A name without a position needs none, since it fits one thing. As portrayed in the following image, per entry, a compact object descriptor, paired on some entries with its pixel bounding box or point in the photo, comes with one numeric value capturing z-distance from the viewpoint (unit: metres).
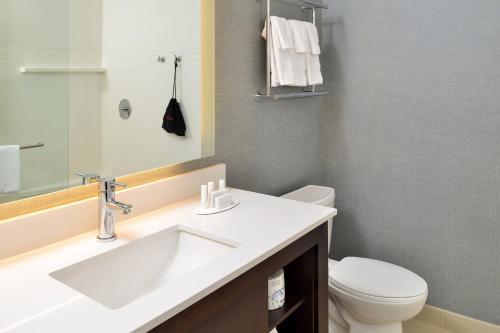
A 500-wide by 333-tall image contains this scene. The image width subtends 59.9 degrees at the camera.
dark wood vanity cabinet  0.92
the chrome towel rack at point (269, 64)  1.81
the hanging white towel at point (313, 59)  1.98
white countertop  0.78
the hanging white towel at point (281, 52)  1.80
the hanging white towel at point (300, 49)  1.89
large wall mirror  1.05
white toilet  1.76
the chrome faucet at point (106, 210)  1.16
